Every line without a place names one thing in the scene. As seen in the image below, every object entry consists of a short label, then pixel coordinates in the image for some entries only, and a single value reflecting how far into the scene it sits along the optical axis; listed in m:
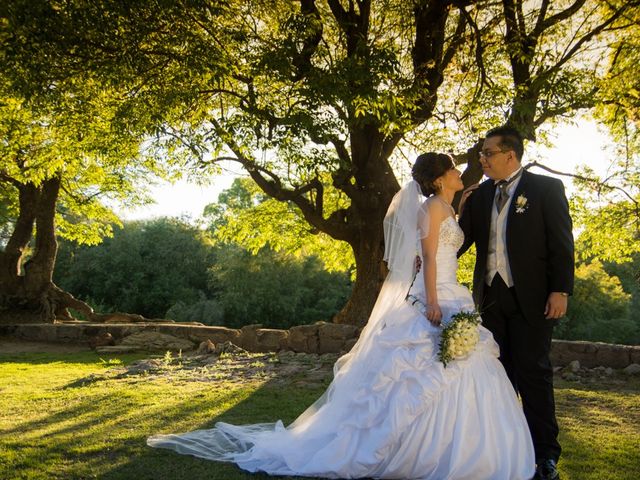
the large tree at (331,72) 9.59
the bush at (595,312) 29.78
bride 4.19
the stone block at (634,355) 9.43
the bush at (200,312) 29.62
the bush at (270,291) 30.52
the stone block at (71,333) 15.16
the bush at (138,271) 32.69
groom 4.45
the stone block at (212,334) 13.65
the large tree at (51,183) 12.30
